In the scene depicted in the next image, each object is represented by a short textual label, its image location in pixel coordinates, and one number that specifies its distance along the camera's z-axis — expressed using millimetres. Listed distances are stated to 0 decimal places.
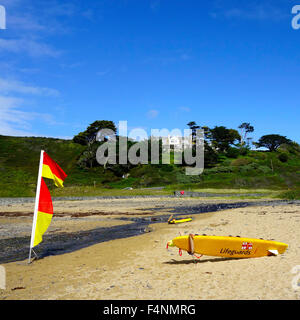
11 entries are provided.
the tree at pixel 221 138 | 121962
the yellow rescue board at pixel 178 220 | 22938
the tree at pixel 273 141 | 129375
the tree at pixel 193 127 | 129875
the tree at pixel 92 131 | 106562
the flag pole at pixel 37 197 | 11289
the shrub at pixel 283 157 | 104125
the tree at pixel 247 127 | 147250
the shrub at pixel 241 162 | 94375
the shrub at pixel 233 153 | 110388
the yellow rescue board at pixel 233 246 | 10609
